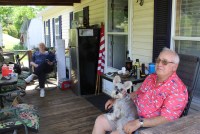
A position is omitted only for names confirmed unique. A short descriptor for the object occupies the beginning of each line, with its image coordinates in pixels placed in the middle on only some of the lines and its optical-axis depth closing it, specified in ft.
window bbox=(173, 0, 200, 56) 8.07
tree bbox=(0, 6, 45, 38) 66.39
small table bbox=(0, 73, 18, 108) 9.80
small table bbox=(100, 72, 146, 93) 8.98
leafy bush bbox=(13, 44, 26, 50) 70.08
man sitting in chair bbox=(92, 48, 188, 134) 5.65
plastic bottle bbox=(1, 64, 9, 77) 10.65
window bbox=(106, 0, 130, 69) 13.17
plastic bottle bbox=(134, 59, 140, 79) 9.57
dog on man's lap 6.47
